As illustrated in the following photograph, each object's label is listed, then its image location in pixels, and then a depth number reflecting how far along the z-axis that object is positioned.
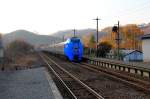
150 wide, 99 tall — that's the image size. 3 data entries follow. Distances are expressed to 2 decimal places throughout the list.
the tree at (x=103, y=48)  73.25
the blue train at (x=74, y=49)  46.06
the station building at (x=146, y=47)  46.53
